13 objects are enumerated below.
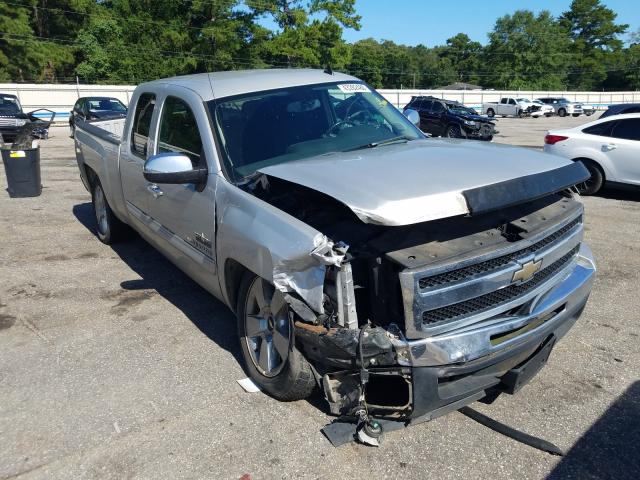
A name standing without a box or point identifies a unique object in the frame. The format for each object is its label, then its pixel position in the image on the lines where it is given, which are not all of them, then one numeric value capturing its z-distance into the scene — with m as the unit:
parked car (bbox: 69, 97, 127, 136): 20.93
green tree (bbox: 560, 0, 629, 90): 99.50
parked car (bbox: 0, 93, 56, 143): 19.02
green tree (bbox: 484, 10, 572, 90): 88.25
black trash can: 9.67
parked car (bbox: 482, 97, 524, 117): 45.28
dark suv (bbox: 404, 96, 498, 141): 23.20
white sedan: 9.46
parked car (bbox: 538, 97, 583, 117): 46.41
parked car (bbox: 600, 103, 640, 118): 13.29
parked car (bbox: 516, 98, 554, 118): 45.25
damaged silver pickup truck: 2.69
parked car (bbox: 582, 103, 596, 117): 47.22
